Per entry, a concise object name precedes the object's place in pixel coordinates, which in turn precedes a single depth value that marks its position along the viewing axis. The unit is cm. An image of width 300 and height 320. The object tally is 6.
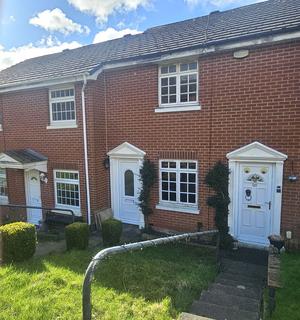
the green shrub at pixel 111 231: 830
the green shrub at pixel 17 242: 643
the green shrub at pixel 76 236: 773
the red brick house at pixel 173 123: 755
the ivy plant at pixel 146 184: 943
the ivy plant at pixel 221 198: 821
